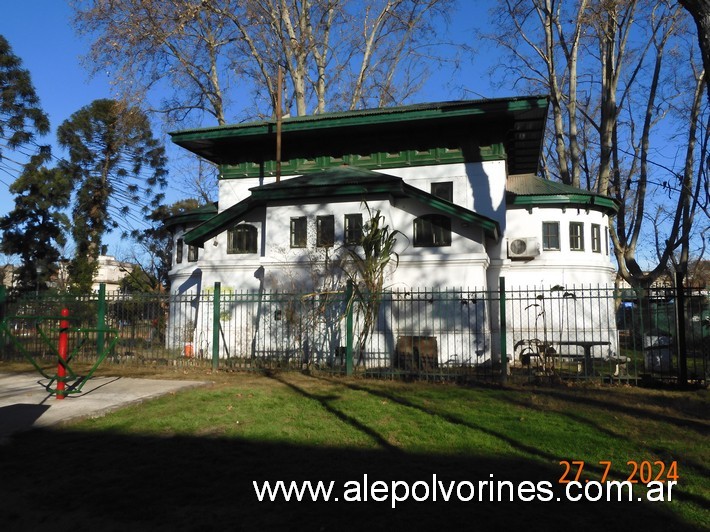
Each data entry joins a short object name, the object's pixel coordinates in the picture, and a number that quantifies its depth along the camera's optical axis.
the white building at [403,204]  16.34
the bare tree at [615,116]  22.83
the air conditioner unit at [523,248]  19.55
